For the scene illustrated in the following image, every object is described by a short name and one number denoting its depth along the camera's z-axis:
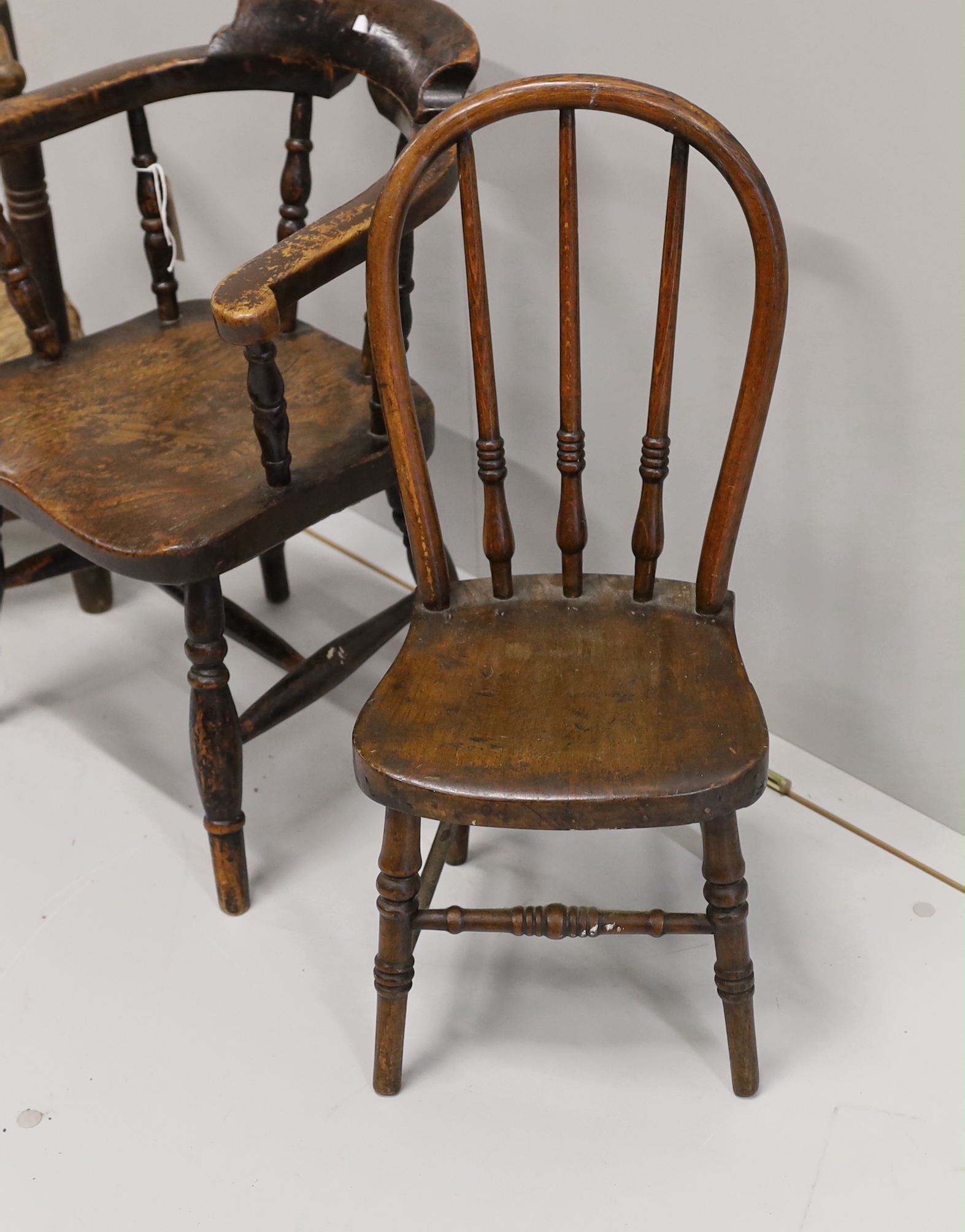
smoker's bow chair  1.32
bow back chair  1.11
